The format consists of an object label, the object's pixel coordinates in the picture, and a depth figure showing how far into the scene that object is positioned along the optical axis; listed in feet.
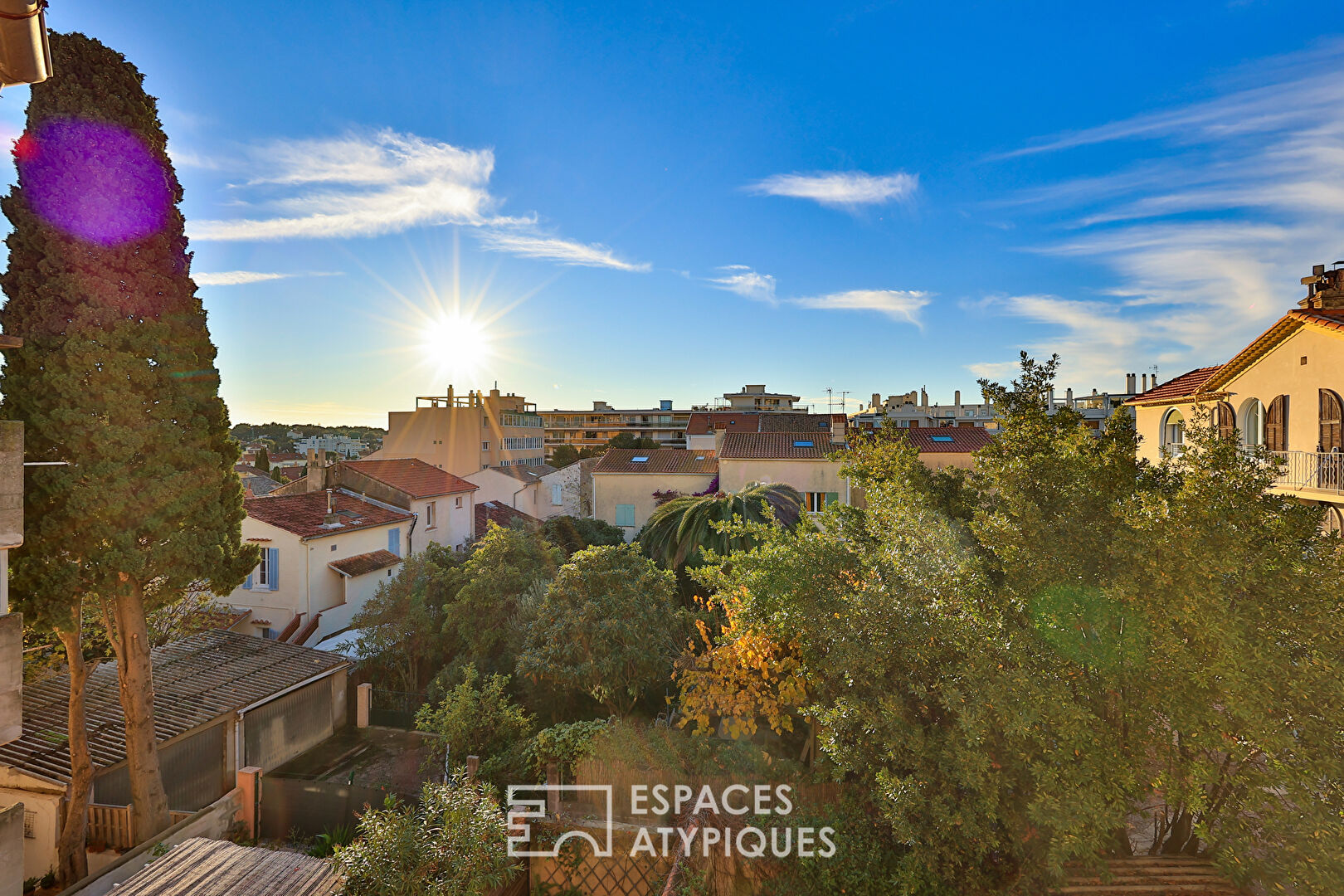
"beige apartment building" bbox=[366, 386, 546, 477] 130.41
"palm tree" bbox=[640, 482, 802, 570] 58.65
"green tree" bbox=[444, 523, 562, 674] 44.39
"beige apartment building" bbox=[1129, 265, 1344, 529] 42.93
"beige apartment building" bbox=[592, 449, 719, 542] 96.27
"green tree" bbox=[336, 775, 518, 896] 19.60
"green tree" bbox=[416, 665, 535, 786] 31.53
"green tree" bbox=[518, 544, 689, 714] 34.17
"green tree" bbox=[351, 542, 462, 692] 49.24
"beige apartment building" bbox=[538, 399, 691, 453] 258.78
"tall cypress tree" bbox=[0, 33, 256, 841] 25.89
